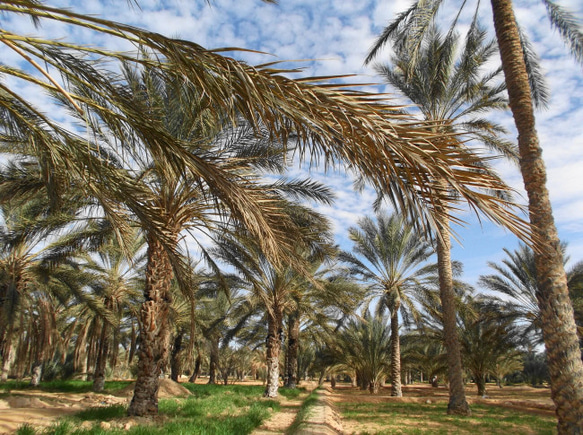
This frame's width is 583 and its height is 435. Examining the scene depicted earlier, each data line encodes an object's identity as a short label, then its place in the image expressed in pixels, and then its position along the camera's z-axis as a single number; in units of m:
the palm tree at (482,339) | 20.62
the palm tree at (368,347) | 26.22
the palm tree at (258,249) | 9.20
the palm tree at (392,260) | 19.52
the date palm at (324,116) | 2.82
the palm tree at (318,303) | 16.67
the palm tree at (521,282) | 18.61
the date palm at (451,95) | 11.93
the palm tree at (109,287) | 16.10
